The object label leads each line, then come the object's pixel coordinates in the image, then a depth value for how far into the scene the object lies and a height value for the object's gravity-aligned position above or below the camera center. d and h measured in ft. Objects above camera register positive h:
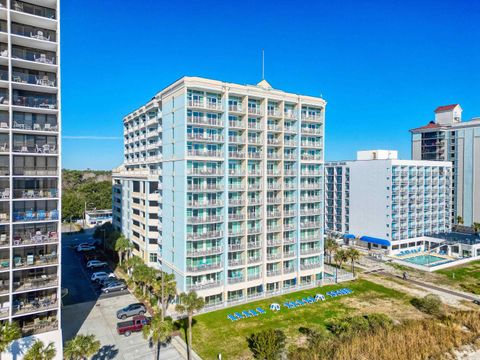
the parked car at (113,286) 177.84 -60.16
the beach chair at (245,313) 154.94 -64.91
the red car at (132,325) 132.26 -60.35
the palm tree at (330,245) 222.69 -46.64
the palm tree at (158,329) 105.70 -49.64
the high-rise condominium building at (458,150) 332.19 +29.00
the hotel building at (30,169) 109.29 +2.67
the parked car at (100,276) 192.44 -58.63
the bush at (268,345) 114.01 -59.60
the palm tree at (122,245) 200.90 -41.52
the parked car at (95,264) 217.15 -57.94
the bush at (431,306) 160.56 -63.64
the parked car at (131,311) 146.82 -60.64
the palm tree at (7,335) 84.17 -41.10
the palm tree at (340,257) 204.44 -49.62
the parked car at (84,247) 261.18 -56.41
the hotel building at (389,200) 282.97 -20.90
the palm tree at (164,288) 135.60 -46.87
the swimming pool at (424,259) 251.39 -66.29
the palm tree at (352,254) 204.74 -48.08
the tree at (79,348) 92.96 -49.02
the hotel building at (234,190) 162.50 -7.22
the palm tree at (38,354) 90.02 -48.77
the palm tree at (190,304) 121.39 -47.27
